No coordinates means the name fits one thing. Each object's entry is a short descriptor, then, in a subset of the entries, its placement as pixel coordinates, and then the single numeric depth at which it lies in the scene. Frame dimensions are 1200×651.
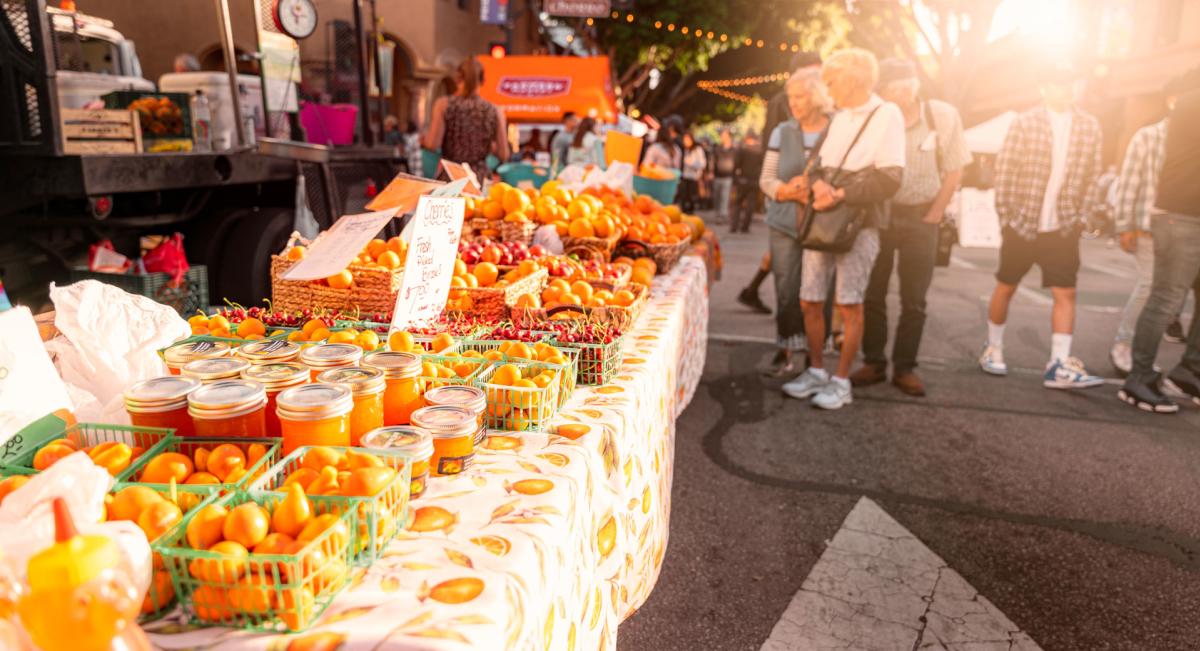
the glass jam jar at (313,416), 1.37
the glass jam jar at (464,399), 1.62
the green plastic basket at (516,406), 1.79
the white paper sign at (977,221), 9.75
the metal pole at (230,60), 4.45
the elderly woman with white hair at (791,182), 4.51
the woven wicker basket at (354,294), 2.64
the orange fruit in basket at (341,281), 2.66
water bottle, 5.00
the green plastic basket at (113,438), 1.37
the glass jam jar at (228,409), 1.39
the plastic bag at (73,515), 0.98
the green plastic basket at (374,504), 1.19
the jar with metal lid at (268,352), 1.67
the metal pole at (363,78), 6.29
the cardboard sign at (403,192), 2.91
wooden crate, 3.96
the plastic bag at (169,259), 4.86
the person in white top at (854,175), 4.00
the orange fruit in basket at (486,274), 2.97
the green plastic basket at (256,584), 1.03
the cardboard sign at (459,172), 3.97
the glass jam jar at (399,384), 1.67
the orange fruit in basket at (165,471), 1.29
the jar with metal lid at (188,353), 1.75
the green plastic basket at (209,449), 1.33
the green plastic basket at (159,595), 1.08
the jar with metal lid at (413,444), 1.39
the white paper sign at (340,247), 2.29
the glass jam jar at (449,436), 1.51
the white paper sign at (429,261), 2.21
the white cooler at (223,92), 5.59
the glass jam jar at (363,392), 1.53
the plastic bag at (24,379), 1.38
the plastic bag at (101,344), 1.72
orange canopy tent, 15.27
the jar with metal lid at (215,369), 1.54
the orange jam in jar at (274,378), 1.54
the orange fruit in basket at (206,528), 1.10
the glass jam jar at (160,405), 1.41
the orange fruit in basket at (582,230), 4.00
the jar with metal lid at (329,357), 1.64
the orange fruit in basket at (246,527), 1.09
